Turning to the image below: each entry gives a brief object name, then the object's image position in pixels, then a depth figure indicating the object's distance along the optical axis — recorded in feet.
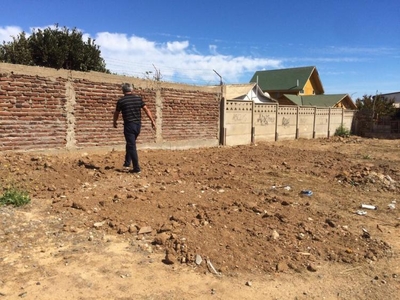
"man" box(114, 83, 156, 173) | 19.72
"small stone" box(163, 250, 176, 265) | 10.37
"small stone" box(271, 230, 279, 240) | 12.18
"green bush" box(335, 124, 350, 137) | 65.21
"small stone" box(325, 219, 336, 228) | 13.94
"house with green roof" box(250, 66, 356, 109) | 92.53
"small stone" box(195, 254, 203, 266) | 10.39
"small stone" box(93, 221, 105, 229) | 12.64
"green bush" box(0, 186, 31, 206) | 14.11
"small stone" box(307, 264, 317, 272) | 10.47
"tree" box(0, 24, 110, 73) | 46.96
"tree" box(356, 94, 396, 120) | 71.97
